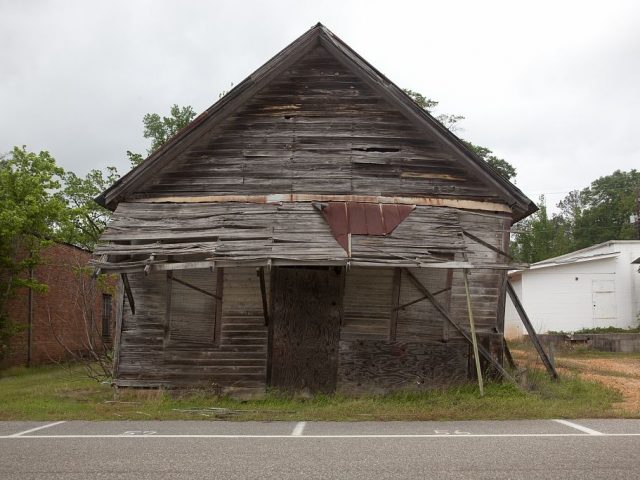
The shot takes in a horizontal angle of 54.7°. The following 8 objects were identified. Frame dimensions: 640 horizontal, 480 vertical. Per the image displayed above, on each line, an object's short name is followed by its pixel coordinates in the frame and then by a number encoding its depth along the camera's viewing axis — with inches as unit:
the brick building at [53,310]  803.4
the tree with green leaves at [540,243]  1748.8
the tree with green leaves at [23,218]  745.6
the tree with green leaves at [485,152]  1206.9
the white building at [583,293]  1031.6
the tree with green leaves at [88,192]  1166.3
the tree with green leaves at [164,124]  1157.7
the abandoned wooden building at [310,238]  432.1
